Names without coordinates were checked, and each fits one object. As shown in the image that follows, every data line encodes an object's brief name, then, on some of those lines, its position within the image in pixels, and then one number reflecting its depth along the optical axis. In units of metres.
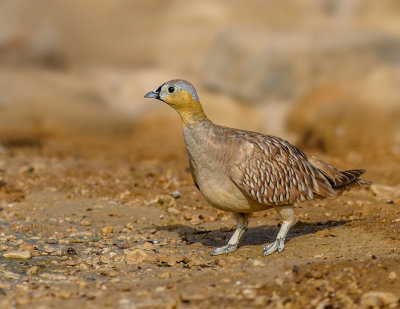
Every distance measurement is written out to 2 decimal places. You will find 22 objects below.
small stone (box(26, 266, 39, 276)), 12.71
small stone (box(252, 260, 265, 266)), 12.31
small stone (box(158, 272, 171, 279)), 12.28
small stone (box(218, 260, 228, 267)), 13.07
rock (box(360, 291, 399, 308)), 10.20
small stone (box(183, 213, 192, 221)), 18.00
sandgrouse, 13.37
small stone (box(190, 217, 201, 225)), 17.73
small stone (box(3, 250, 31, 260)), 13.90
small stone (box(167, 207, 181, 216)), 18.42
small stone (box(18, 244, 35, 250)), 14.55
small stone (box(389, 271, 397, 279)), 11.15
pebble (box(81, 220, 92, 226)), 17.28
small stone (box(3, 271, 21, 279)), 12.30
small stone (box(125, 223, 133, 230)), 17.00
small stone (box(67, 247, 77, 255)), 14.48
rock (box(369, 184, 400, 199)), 19.10
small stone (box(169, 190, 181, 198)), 19.89
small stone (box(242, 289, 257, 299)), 10.81
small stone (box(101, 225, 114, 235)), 16.50
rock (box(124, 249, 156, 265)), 13.57
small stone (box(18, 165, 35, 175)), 22.67
